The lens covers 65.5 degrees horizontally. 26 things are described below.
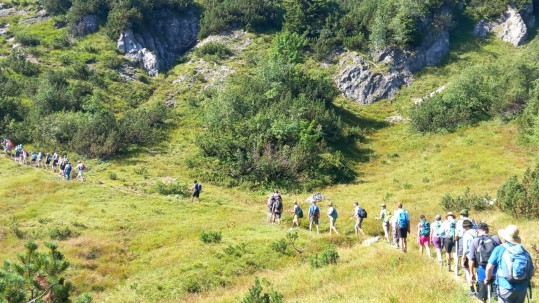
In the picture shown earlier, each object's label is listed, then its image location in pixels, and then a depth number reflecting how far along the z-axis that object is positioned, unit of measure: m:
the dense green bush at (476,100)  47.66
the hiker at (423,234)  16.36
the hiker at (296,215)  25.64
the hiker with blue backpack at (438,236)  14.96
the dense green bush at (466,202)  26.28
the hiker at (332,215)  23.22
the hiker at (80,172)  34.69
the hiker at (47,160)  38.20
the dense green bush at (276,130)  39.38
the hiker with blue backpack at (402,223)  17.14
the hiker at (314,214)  24.42
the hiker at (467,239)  11.67
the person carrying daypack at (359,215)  22.69
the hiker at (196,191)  31.73
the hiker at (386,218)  20.17
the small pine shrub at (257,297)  10.73
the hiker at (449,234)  14.11
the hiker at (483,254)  9.55
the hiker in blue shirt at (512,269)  7.59
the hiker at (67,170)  34.28
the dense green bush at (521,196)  21.88
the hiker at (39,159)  38.09
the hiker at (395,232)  17.69
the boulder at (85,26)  71.38
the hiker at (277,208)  26.56
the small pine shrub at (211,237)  23.45
